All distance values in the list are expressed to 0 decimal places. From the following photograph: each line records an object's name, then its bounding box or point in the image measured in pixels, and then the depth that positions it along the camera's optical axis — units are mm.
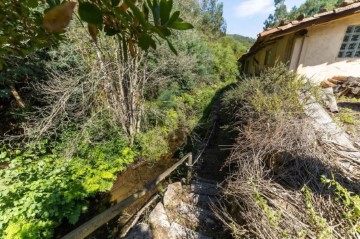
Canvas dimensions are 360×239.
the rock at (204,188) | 3933
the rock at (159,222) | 2955
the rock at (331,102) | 4910
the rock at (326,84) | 6285
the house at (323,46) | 5805
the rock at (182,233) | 2851
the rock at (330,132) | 2773
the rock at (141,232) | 2879
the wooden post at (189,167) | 4301
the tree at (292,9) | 33572
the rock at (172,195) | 3523
